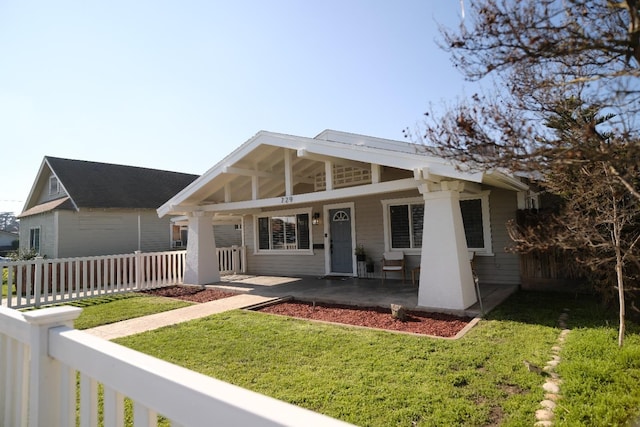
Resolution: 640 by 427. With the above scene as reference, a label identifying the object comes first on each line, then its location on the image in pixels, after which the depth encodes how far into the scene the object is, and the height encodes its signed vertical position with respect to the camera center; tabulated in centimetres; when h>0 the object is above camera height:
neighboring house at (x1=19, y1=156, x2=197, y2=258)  1547 +145
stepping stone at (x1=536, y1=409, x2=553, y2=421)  291 -157
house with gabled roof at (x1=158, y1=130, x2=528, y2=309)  676 +63
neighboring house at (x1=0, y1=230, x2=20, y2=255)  3703 +64
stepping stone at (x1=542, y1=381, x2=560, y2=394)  340 -157
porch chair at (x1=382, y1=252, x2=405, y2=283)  974 -84
